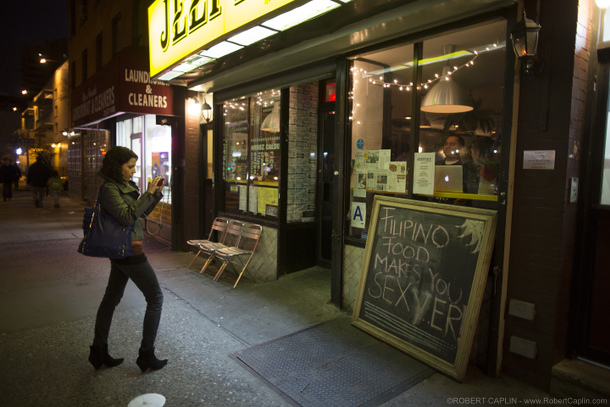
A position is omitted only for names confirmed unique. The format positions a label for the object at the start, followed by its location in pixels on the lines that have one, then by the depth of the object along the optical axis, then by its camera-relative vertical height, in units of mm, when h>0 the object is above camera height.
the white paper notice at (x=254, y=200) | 6820 -569
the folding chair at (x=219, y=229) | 6910 -1140
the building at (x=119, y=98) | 8008 +1438
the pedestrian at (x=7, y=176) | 17977 -695
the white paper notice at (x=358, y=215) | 4945 -562
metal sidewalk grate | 3238 -1810
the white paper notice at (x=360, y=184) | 4922 -183
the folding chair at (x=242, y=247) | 6133 -1322
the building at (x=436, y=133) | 3248 +401
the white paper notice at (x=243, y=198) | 7090 -555
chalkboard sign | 3422 -1012
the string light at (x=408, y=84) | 4151 +1091
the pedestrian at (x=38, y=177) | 15500 -611
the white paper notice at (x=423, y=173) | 4160 -30
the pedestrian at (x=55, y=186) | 16003 -964
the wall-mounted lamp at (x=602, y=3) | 3037 +1299
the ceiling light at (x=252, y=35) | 5055 +1715
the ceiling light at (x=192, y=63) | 6309 +1664
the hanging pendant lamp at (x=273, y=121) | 6309 +733
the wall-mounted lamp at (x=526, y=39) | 3049 +1025
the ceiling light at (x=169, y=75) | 7098 +1612
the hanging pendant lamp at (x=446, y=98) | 4082 +755
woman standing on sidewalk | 3457 -885
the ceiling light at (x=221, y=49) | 5611 +1689
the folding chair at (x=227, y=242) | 6484 -1317
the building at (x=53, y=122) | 22609 +2758
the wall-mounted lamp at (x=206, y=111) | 7688 +1072
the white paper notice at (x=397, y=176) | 4473 -65
